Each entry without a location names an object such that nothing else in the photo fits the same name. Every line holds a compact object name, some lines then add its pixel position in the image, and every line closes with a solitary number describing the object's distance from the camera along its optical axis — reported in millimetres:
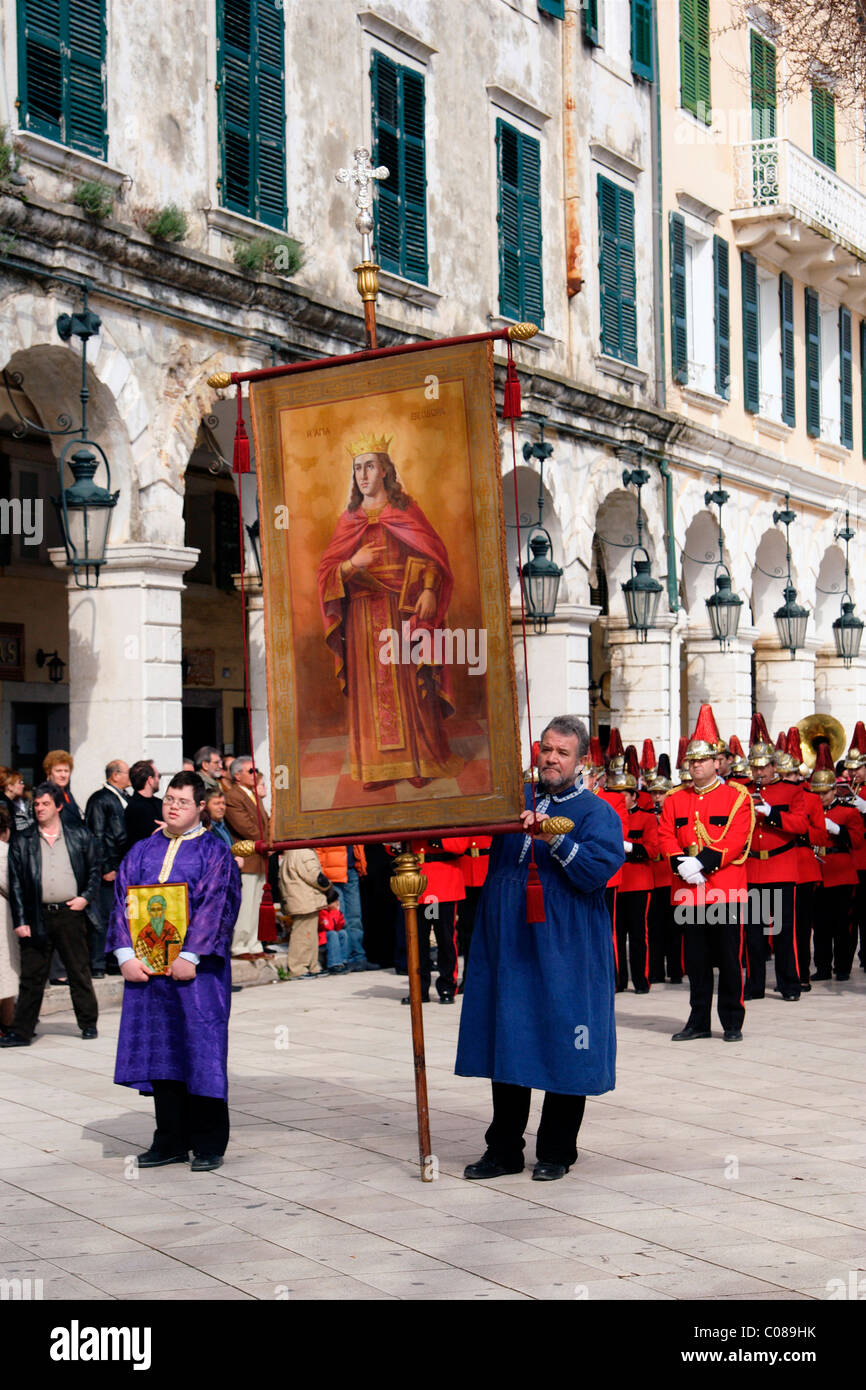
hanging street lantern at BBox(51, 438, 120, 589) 14156
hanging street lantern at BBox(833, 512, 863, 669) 28516
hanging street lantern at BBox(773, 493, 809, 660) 26391
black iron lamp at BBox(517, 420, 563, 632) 19531
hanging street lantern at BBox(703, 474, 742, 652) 23812
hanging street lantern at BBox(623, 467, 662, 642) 22109
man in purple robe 8172
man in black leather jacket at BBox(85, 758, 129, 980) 13625
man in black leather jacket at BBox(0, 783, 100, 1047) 11812
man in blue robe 7848
